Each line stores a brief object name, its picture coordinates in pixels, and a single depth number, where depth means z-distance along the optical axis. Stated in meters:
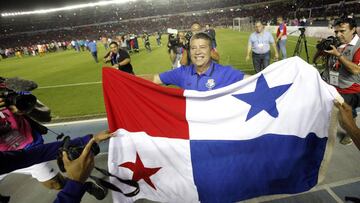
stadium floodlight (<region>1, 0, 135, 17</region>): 59.75
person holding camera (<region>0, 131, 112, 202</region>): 1.76
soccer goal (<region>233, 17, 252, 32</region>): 39.71
